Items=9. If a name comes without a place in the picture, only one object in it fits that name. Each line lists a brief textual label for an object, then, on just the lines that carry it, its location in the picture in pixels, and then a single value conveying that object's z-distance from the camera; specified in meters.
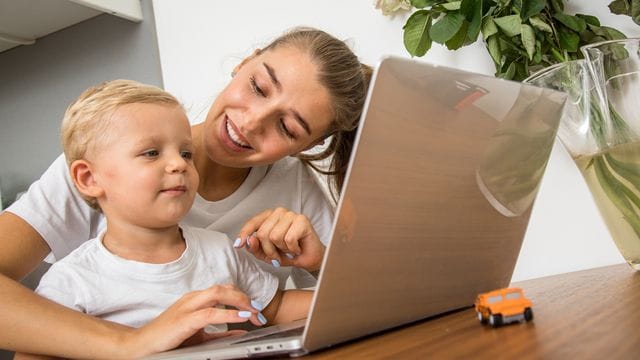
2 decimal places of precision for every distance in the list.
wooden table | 0.43
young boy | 0.84
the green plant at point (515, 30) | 1.11
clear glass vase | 0.85
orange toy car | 0.55
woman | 0.67
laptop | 0.46
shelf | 1.66
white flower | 1.37
